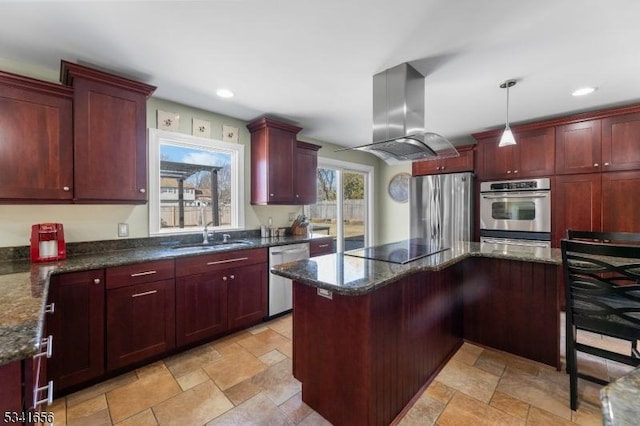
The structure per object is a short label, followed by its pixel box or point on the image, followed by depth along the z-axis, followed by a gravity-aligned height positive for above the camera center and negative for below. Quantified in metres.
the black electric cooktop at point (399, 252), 1.96 -0.32
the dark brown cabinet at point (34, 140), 1.87 +0.52
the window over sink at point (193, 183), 2.79 +0.33
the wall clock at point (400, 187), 5.17 +0.45
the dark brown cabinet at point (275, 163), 3.32 +0.61
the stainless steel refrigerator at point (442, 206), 3.81 +0.06
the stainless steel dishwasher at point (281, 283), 3.08 -0.80
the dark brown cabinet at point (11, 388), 0.79 -0.51
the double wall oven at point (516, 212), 3.33 -0.02
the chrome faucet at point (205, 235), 3.02 -0.25
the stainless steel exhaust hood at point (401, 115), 2.09 +0.75
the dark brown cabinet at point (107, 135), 2.08 +0.62
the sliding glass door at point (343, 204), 4.73 +0.13
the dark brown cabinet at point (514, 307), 2.19 -0.82
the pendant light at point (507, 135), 2.41 +0.66
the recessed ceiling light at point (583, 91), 2.53 +1.11
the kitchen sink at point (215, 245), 2.75 -0.34
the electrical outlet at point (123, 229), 2.56 -0.15
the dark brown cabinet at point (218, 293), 2.41 -0.77
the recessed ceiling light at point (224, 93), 2.58 +1.14
